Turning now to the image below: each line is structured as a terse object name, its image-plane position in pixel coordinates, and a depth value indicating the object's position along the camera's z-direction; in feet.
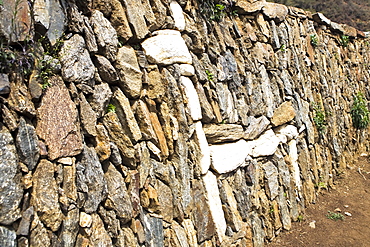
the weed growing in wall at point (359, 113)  29.58
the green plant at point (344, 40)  29.88
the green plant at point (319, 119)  23.22
